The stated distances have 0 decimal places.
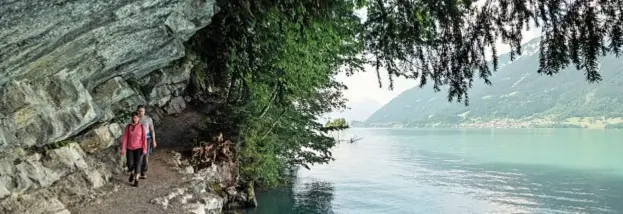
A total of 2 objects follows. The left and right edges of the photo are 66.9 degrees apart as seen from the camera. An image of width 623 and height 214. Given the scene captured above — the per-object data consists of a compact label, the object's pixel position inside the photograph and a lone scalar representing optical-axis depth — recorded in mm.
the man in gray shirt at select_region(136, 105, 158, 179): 13278
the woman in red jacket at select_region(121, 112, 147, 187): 12914
